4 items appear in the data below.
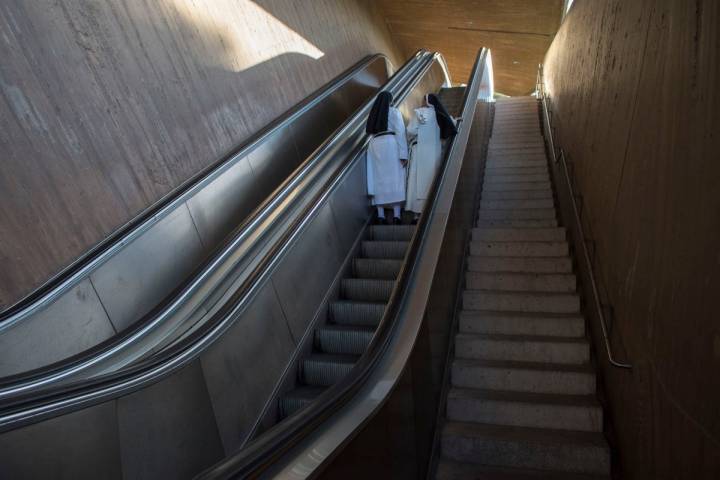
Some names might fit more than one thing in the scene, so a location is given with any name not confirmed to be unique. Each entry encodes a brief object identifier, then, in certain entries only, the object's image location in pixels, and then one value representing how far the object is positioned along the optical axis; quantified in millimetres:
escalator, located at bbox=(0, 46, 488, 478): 1728
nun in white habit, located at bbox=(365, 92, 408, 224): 5379
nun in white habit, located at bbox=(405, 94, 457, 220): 5512
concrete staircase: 2820
